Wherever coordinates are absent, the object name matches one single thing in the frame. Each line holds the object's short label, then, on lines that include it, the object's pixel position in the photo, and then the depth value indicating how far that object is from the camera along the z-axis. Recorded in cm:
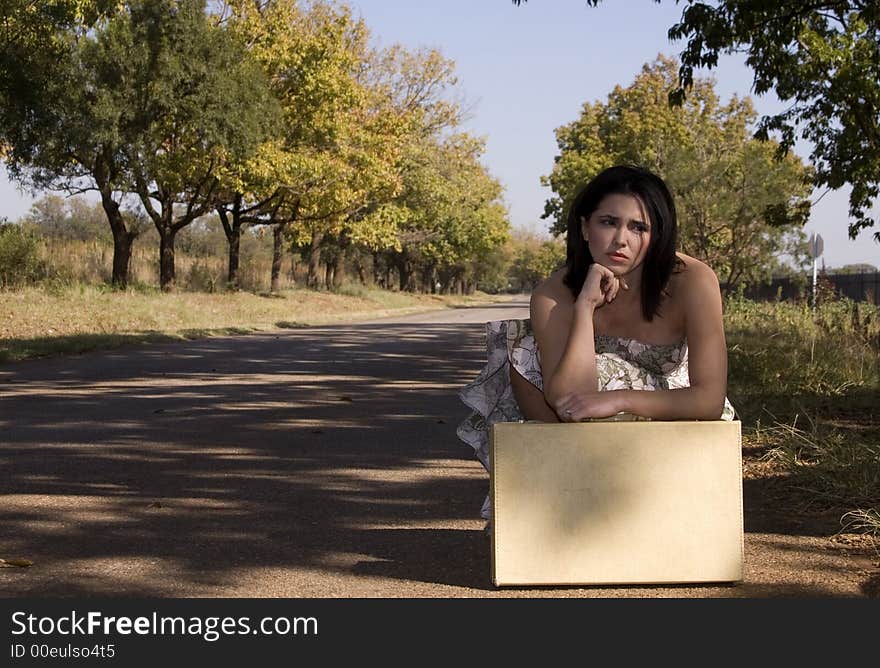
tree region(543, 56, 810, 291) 2989
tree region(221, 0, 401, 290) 3597
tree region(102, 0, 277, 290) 2939
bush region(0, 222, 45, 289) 2749
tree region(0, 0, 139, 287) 2589
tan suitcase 417
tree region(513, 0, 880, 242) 1133
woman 433
